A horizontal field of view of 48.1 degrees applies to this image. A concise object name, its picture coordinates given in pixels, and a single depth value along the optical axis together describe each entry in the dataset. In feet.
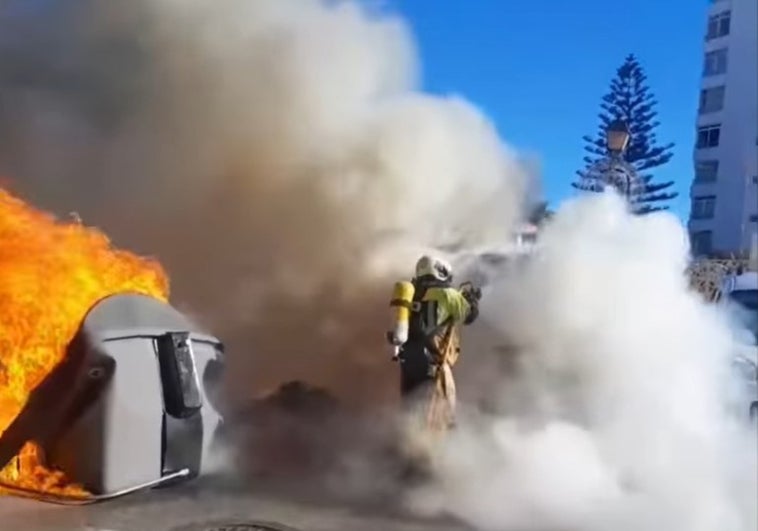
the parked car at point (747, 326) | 22.84
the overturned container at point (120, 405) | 14.65
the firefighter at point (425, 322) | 18.95
